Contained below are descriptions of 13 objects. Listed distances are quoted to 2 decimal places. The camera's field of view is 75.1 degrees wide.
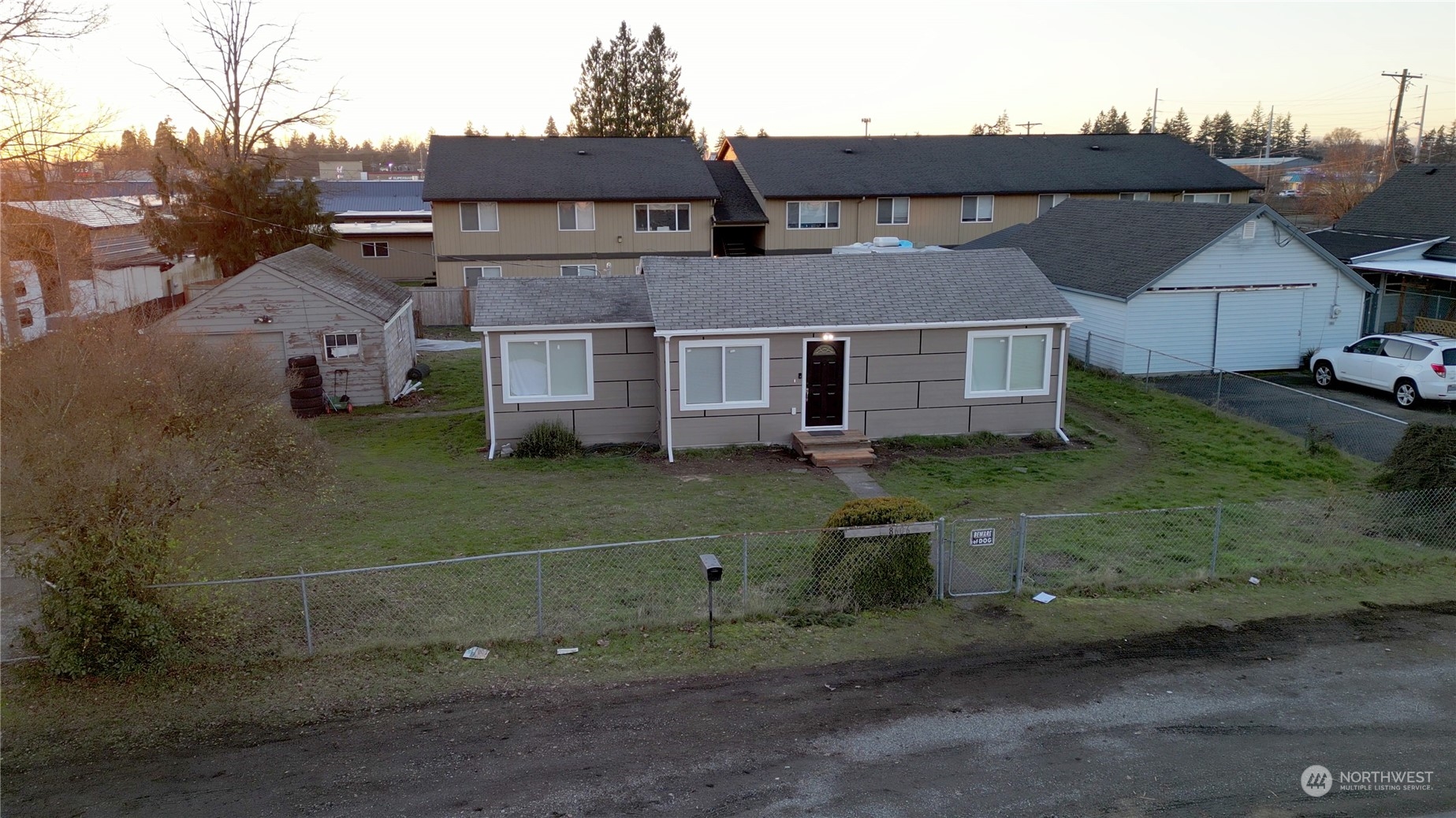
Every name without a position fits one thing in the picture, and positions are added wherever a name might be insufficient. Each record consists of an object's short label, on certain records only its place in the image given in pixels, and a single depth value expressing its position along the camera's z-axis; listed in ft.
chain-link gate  39.01
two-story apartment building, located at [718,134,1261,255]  132.26
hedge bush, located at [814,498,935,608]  38.09
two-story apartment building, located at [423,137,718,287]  119.65
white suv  68.59
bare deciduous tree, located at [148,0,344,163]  115.34
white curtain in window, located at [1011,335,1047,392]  64.34
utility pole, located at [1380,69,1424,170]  160.97
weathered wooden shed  73.67
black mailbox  33.47
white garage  83.10
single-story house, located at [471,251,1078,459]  61.57
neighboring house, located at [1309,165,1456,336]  93.61
